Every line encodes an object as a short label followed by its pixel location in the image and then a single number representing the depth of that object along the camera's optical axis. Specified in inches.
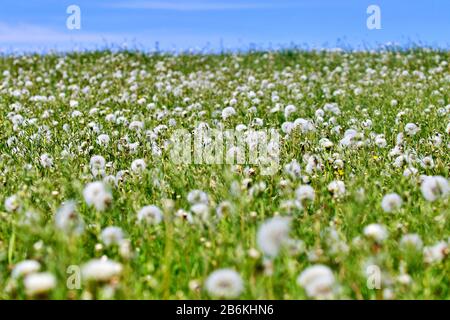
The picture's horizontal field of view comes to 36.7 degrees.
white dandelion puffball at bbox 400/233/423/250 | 133.8
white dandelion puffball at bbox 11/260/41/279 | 110.7
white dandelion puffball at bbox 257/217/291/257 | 116.8
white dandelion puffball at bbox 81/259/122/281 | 103.3
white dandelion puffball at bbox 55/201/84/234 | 119.3
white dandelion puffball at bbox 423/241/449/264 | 133.4
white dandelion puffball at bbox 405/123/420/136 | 278.3
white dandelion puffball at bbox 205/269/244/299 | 109.3
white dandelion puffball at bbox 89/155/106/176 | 218.5
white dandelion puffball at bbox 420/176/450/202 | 160.2
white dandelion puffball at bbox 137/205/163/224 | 155.4
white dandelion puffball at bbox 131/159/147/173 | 208.7
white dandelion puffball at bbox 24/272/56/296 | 99.5
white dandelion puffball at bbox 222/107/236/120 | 313.2
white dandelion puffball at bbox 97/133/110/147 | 266.5
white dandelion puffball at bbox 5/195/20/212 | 163.0
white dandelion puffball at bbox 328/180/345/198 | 167.4
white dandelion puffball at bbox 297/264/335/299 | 104.3
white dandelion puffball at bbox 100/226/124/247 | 141.3
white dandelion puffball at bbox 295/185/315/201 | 168.1
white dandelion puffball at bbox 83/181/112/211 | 145.9
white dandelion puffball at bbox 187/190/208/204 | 161.2
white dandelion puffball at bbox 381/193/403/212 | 158.2
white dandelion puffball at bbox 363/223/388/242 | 125.8
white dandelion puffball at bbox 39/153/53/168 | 229.5
